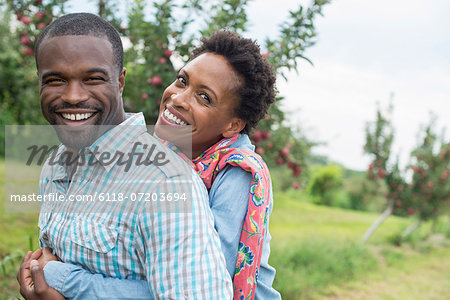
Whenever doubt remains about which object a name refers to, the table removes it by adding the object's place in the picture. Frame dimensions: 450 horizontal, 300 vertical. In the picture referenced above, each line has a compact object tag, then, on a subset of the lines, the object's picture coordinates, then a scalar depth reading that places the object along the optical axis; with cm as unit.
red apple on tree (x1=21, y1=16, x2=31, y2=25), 387
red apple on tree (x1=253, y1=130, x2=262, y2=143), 354
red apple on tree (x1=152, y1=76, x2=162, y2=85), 326
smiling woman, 138
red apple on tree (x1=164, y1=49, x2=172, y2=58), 332
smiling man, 109
